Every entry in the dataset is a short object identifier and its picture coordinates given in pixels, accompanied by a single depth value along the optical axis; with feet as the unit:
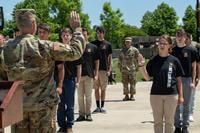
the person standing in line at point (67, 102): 31.73
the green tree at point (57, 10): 206.08
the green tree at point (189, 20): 283.38
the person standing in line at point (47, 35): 26.87
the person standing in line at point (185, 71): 31.58
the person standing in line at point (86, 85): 37.91
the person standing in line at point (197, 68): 33.26
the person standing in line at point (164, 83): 26.76
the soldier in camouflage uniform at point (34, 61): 18.62
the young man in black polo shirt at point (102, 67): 43.19
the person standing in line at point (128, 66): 51.72
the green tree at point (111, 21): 251.19
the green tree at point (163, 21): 285.64
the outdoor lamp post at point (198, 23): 90.07
